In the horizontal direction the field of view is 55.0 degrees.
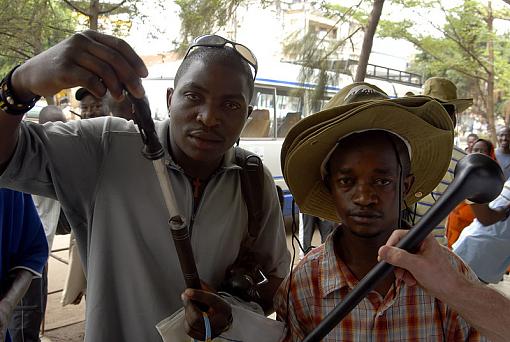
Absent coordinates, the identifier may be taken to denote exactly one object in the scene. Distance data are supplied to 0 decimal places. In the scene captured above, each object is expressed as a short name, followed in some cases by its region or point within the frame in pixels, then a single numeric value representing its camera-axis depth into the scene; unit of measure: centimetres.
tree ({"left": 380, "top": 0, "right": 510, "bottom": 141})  1020
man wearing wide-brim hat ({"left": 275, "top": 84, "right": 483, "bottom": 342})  141
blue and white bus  822
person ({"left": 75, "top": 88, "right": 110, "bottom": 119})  358
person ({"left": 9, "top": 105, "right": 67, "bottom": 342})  272
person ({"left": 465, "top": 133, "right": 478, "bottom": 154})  858
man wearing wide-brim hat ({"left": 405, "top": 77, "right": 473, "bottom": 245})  302
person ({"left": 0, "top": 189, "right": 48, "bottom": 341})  179
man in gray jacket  129
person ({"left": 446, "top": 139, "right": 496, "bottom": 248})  423
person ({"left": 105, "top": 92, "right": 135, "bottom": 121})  308
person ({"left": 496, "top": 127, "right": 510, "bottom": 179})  670
